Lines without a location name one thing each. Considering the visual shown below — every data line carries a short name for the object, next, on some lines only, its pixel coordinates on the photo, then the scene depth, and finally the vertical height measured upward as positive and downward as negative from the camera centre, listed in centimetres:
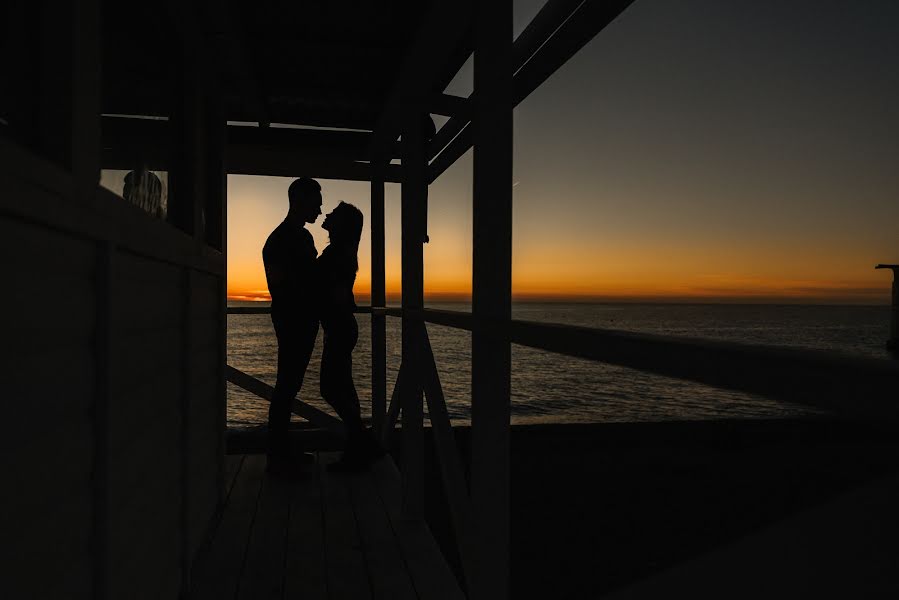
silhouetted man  386 +14
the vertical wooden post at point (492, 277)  187 +10
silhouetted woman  407 -11
